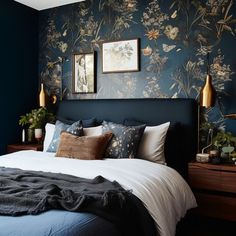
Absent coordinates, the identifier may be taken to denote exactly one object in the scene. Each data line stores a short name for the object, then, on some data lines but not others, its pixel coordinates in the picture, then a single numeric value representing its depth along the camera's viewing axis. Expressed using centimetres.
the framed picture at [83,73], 387
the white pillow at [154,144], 295
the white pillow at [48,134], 350
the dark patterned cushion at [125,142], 291
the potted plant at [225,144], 282
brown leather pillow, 287
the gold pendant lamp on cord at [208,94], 289
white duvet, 203
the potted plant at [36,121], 392
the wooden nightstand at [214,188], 264
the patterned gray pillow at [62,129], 318
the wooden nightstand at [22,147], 372
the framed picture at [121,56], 354
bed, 144
